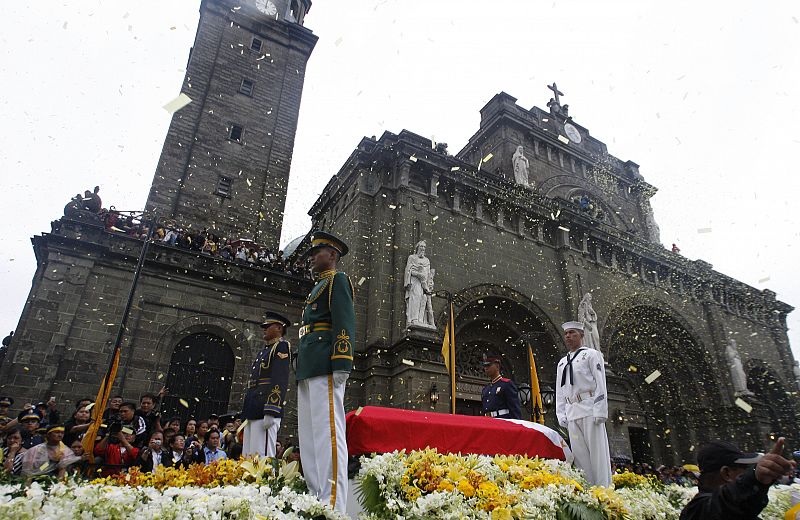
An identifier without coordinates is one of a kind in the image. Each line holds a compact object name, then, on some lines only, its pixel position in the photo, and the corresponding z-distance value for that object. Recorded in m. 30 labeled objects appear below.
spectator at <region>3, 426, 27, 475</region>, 5.93
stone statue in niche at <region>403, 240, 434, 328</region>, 14.49
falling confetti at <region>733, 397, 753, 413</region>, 22.34
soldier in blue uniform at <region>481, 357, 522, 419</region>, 7.38
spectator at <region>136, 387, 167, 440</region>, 7.68
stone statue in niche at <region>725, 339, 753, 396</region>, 23.11
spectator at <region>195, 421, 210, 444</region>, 8.97
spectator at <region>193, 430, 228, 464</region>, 7.80
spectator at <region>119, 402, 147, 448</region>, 7.82
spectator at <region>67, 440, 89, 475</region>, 6.46
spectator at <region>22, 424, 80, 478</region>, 5.95
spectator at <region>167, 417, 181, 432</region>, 7.99
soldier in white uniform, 5.34
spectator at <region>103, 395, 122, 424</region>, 9.00
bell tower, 19.84
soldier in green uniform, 3.74
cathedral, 12.95
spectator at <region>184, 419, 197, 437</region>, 8.95
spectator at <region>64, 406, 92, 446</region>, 7.42
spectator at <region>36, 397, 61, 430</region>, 8.76
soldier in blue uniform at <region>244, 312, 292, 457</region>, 5.61
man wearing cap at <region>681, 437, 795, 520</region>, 2.38
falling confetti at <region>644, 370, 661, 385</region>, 22.55
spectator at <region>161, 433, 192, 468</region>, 7.30
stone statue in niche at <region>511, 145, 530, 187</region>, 21.69
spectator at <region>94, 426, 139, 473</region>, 6.83
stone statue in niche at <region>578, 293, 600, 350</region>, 18.08
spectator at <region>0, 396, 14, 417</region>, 8.71
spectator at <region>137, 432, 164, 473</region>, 6.92
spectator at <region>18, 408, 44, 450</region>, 7.34
